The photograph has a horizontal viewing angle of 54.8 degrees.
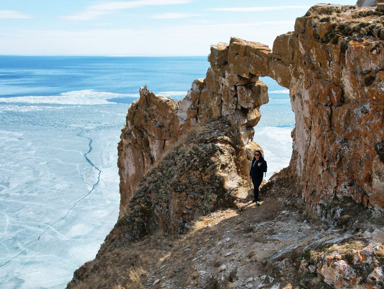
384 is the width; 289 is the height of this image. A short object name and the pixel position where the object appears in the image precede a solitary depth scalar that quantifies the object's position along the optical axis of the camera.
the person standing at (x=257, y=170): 11.79
